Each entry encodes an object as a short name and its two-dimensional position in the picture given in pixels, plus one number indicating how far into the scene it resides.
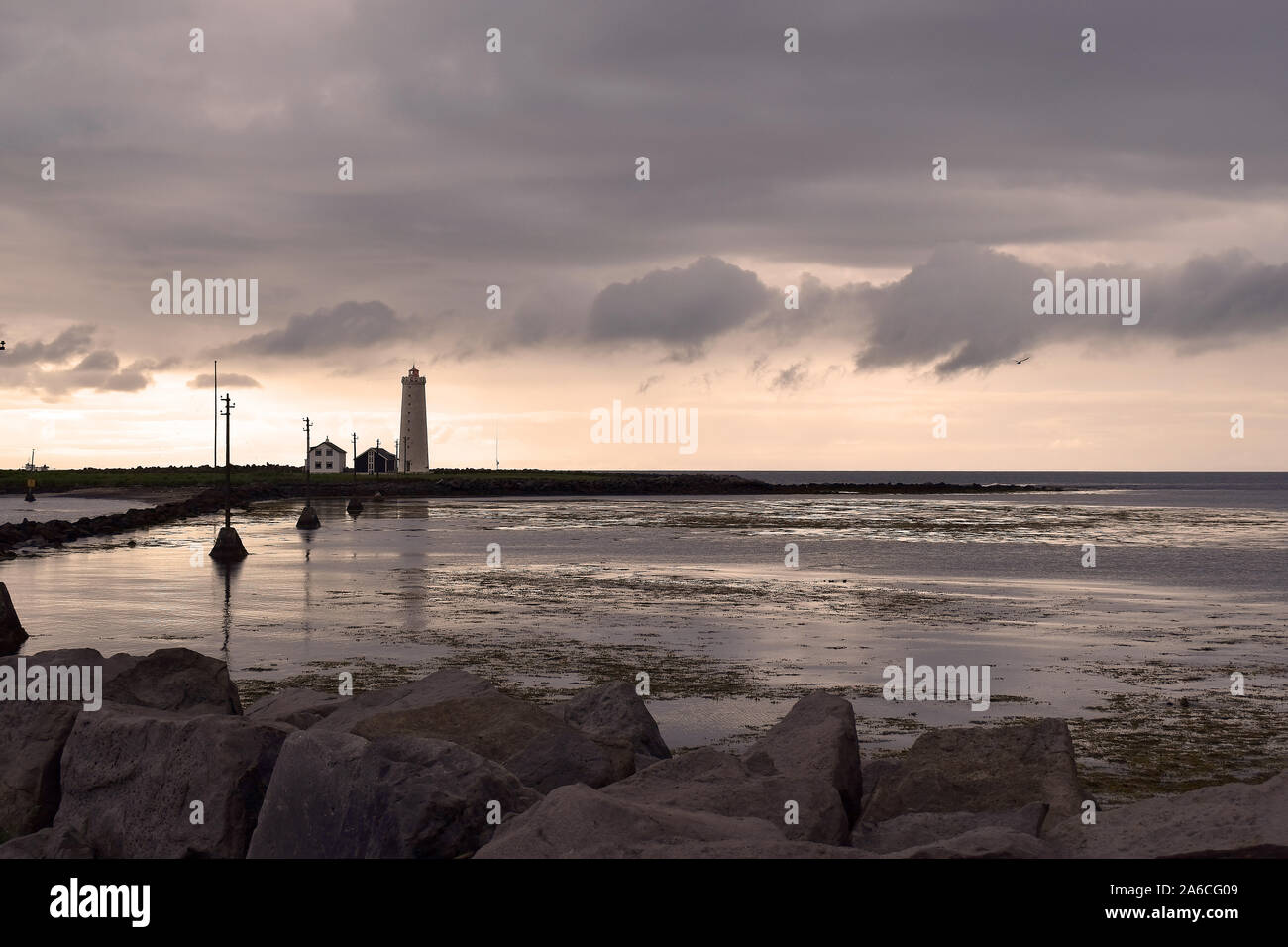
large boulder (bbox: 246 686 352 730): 11.49
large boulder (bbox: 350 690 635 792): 9.55
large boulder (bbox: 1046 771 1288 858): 6.84
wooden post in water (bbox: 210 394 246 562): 39.41
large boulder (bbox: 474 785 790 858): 6.82
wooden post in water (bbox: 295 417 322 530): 56.34
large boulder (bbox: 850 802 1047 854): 8.23
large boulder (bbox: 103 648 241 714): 11.90
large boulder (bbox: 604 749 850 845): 8.27
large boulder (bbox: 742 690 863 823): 9.22
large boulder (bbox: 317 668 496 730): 11.09
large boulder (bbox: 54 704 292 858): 8.65
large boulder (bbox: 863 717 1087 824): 9.02
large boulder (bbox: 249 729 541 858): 7.53
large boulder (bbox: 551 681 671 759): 11.17
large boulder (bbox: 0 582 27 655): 19.12
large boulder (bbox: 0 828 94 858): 8.69
